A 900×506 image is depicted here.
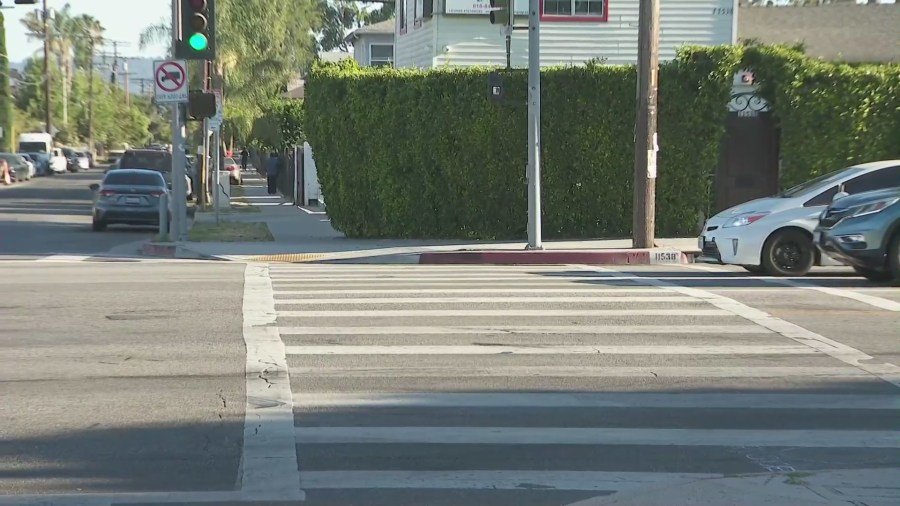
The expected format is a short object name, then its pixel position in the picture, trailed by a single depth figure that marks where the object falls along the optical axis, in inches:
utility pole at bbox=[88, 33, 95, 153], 4770.2
